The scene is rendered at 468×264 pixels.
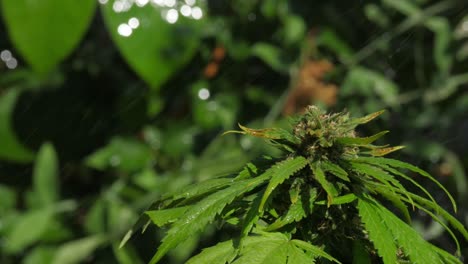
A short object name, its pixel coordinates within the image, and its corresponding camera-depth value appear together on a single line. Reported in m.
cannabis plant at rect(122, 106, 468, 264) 1.06
